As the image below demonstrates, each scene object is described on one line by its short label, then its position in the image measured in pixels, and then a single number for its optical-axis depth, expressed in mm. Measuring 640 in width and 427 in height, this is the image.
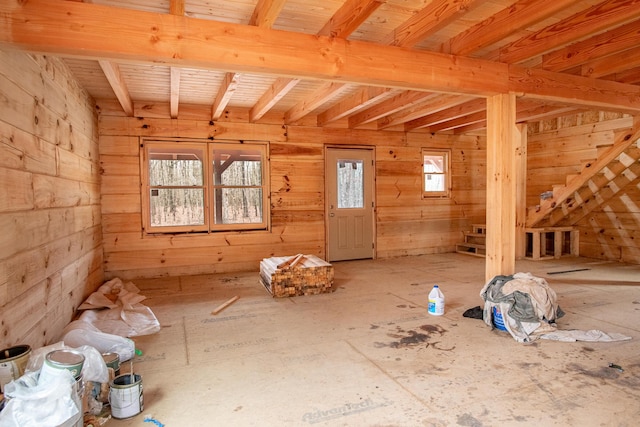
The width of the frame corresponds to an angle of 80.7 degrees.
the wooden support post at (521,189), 6266
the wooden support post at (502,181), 3549
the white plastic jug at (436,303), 3570
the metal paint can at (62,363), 1764
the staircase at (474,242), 6875
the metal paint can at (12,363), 1916
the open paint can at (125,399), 1942
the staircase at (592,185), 4727
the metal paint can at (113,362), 2258
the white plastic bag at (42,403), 1557
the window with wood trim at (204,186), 5422
